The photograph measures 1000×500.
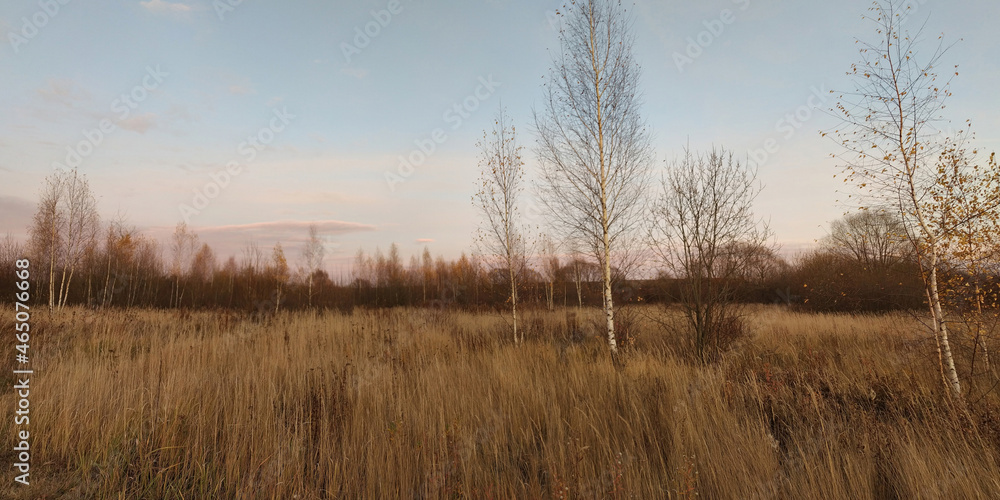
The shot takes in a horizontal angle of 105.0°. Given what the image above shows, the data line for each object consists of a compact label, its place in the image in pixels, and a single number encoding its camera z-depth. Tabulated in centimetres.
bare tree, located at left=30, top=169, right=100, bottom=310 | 1376
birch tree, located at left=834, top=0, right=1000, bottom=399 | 473
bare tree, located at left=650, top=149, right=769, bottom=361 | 698
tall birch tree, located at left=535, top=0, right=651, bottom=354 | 771
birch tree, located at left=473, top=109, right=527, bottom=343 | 991
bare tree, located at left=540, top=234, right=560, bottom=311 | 2267
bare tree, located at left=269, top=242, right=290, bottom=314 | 2264
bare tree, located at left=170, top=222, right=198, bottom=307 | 2054
